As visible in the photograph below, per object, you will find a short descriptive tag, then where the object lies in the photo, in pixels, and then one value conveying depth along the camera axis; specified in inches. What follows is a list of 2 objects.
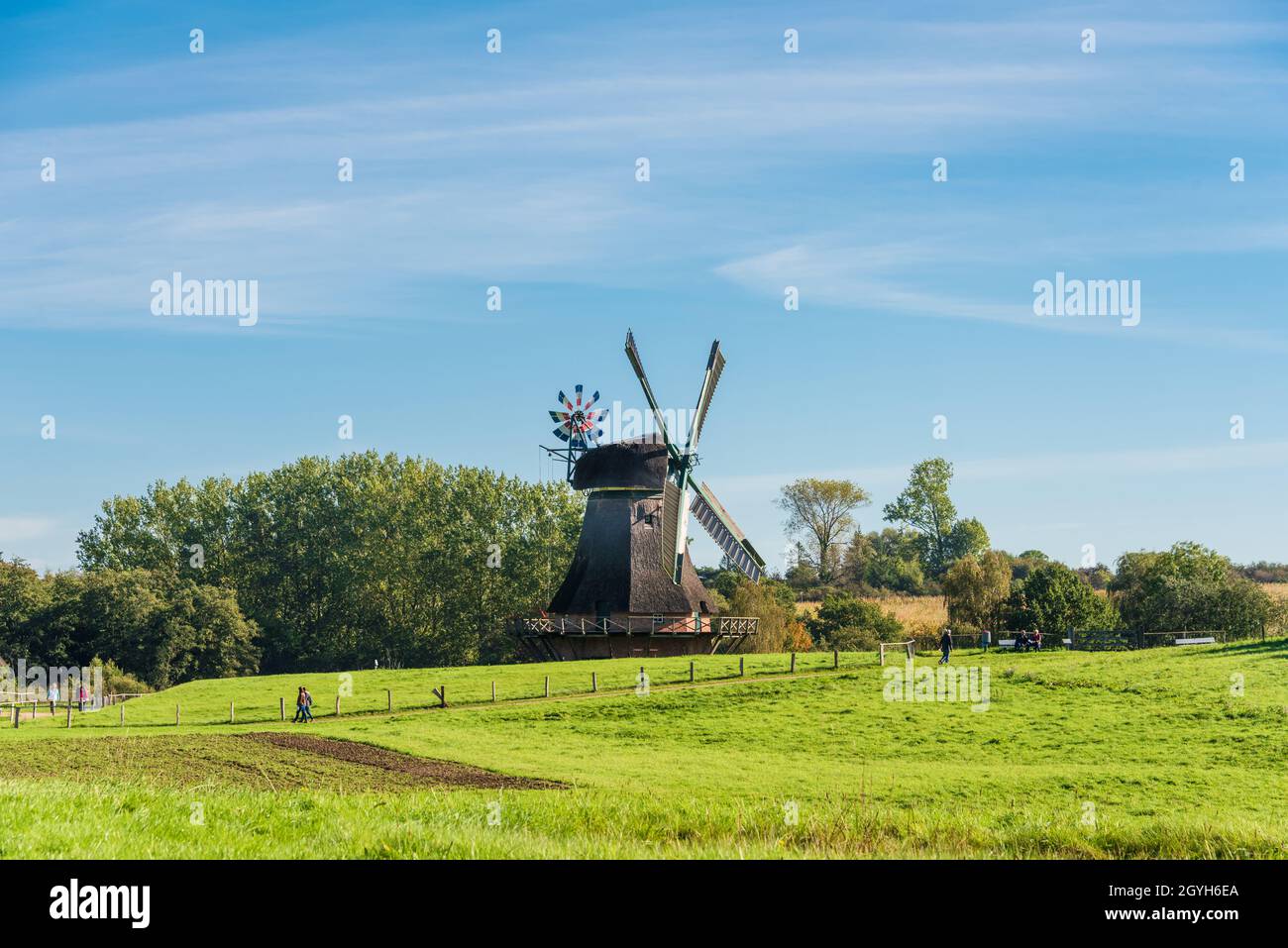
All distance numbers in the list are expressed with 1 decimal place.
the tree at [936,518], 5447.8
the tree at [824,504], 5438.0
